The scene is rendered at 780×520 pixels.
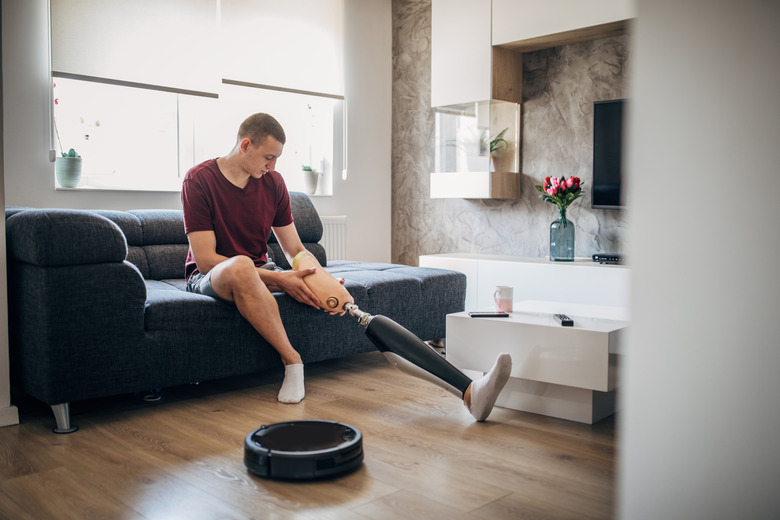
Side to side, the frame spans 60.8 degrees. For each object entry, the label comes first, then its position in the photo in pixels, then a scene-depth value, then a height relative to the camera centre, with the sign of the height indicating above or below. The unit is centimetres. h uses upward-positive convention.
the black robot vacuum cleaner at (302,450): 164 -58
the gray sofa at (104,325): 204 -36
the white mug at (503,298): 256 -30
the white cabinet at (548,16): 362 +117
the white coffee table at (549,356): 211 -46
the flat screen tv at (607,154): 391 +39
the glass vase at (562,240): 394 -12
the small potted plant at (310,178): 459 +29
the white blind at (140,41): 345 +98
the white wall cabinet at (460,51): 419 +109
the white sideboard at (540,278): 355 -33
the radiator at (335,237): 464 -12
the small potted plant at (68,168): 342 +26
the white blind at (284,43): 413 +116
